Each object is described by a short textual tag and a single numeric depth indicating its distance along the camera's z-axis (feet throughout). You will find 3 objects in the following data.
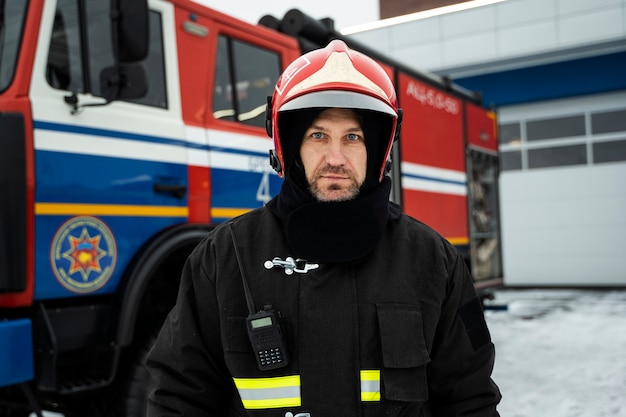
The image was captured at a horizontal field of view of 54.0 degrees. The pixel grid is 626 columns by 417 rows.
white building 38.73
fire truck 8.82
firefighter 4.55
